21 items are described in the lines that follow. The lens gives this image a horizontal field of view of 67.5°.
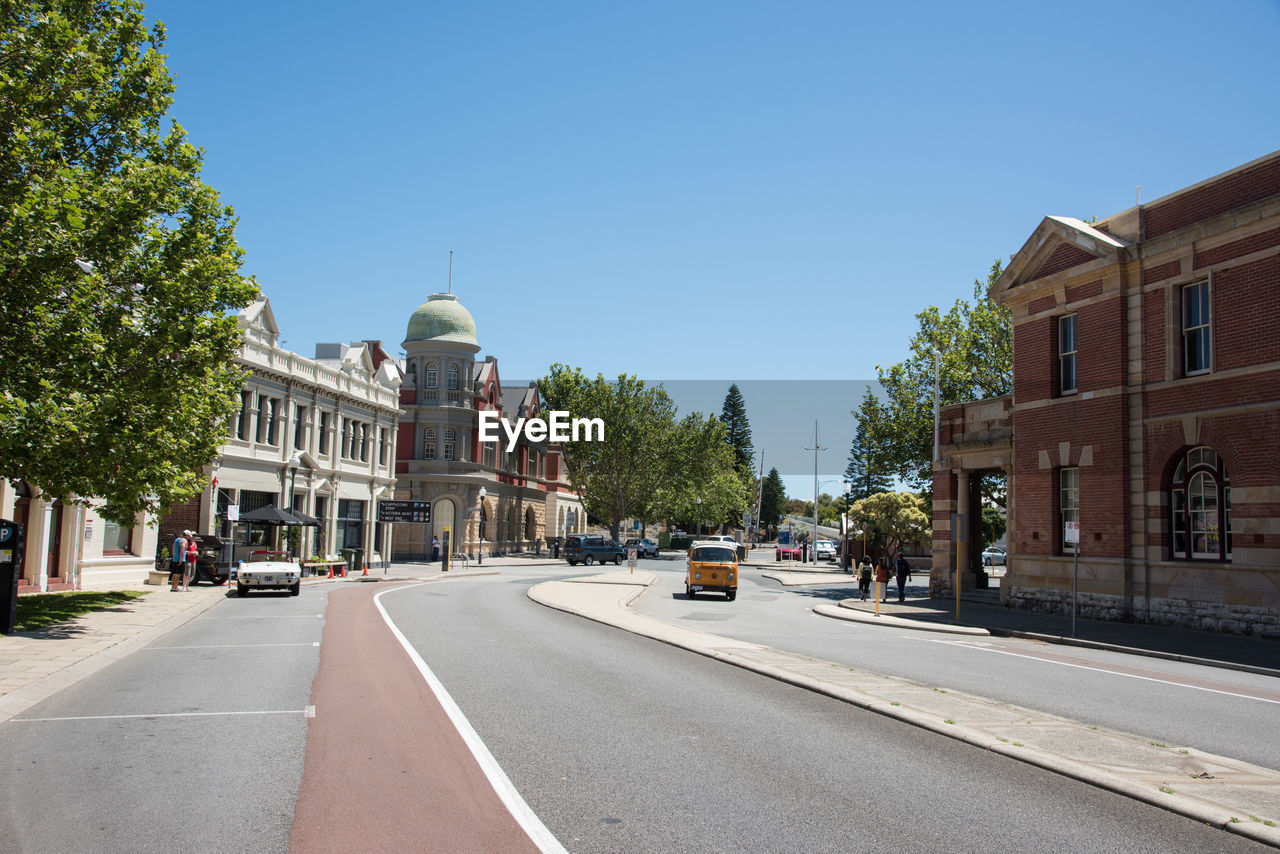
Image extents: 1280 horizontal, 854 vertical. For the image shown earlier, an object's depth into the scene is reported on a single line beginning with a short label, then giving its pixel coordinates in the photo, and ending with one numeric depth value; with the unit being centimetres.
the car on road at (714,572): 3300
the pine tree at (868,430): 4534
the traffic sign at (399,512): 4822
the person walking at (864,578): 3437
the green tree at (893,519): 5294
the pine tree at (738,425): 13600
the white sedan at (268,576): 2973
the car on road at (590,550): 6191
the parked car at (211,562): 3381
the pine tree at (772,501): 16375
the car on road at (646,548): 7736
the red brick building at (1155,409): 2136
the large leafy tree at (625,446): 7756
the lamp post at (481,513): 6656
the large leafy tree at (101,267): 1681
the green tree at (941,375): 4384
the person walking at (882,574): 2874
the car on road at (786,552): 7479
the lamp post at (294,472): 4401
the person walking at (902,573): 3272
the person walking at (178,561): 3120
